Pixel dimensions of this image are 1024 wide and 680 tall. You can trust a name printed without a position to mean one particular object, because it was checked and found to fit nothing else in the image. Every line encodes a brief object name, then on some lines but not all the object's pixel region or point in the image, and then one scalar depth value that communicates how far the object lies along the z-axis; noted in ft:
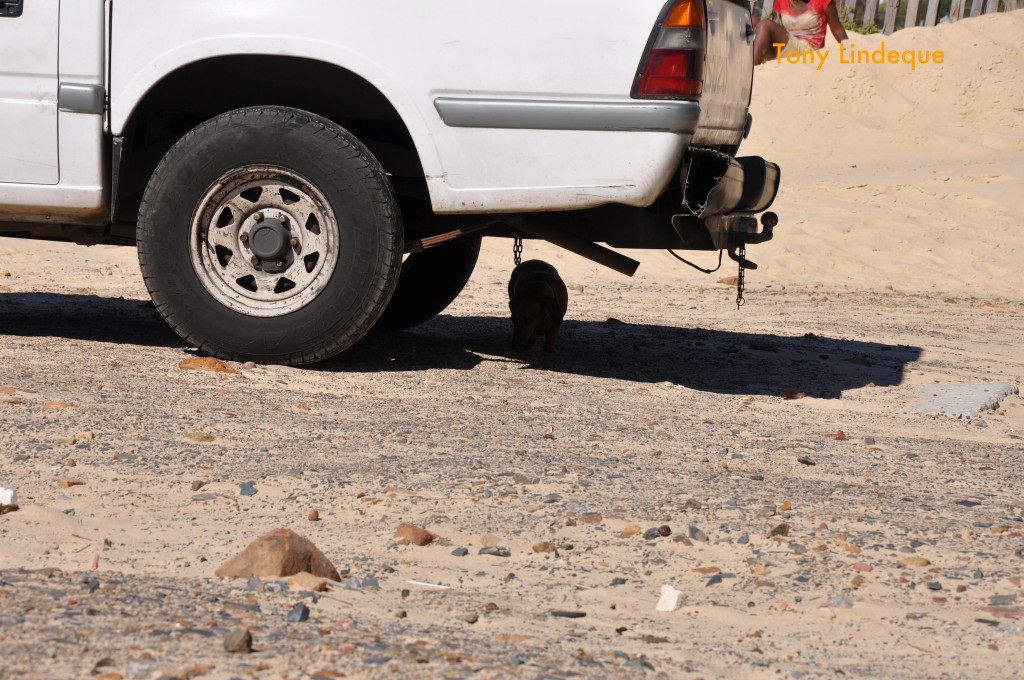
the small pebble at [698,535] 22.66
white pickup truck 32.71
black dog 42.37
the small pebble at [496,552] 21.48
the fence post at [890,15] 140.36
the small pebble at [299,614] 17.46
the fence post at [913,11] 140.56
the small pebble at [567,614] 18.80
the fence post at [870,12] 143.33
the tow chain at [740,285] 39.19
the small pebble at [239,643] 16.02
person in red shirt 122.83
